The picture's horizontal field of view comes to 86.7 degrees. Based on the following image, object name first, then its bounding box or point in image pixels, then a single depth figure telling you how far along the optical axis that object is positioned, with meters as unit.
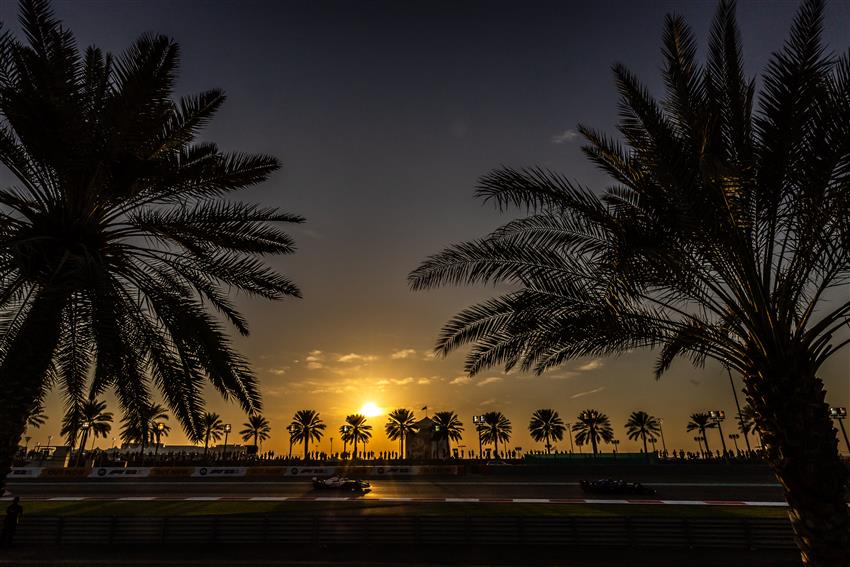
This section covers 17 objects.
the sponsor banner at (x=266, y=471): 41.41
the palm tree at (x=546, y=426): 88.44
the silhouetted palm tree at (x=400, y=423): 90.50
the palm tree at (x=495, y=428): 87.44
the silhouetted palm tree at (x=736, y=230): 6.79
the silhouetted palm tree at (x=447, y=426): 83.56
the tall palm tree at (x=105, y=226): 7.68
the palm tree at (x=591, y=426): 87.81
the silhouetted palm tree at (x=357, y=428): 95.00
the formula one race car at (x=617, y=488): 28.33
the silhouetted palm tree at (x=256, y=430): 96.58
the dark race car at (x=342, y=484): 31.42
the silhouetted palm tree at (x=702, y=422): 88.12
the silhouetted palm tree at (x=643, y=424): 91.19
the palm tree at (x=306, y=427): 86.50
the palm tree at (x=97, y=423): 62.53
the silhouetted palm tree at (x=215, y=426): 82.26
